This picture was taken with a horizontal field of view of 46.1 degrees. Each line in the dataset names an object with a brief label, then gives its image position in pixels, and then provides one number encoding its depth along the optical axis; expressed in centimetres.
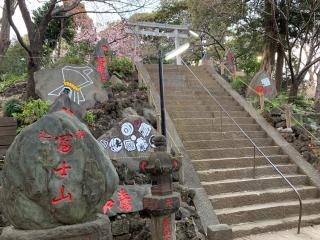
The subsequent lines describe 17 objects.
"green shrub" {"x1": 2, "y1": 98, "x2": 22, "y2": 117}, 923
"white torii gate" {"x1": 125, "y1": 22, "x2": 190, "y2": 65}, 1680
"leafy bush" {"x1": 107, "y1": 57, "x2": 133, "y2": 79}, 1212
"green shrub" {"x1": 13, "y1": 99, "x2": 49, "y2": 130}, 850
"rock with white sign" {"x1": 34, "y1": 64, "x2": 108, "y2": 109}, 916
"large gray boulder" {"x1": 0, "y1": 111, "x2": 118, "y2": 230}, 327
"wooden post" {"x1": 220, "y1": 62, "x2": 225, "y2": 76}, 1485
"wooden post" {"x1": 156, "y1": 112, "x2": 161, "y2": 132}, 873
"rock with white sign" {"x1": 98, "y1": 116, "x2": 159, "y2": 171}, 752
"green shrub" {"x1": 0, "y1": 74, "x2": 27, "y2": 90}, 1306
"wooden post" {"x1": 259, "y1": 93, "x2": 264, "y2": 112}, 1192
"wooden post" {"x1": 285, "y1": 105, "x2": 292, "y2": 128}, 1059
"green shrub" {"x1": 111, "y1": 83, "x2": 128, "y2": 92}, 1086
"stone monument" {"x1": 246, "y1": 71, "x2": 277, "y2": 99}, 1263
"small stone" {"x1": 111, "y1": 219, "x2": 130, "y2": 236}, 632
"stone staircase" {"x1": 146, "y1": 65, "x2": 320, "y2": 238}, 777
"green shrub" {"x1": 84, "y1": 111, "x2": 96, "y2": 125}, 840
